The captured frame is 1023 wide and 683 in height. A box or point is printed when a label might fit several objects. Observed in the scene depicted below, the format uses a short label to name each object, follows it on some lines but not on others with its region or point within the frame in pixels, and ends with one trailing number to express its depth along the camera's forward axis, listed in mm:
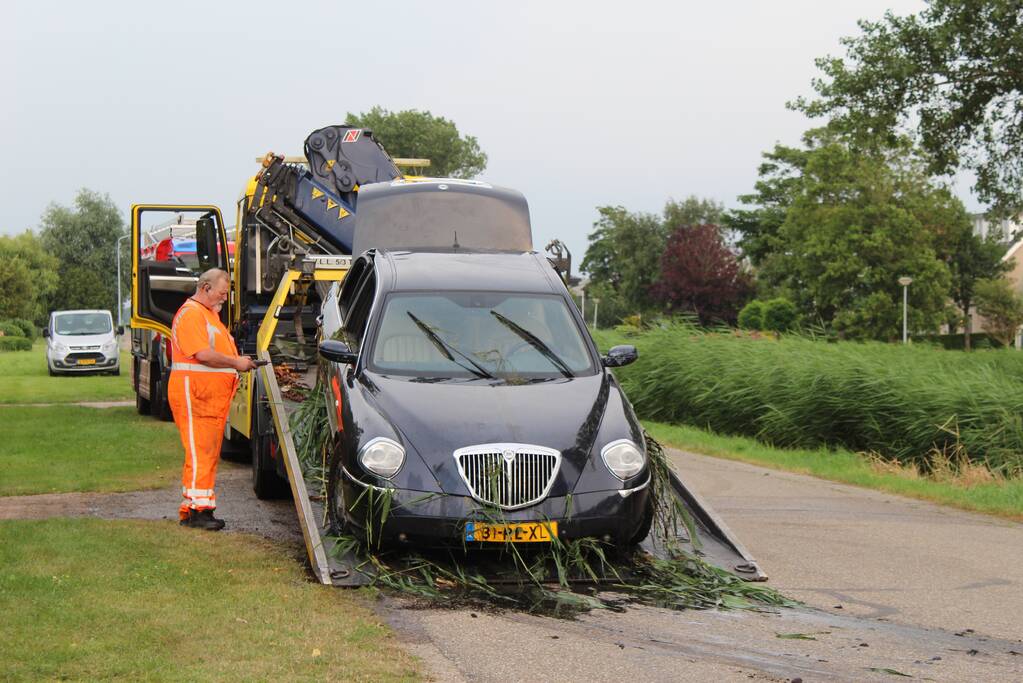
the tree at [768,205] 77375
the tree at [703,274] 74438
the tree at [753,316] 58888
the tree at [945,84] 21906
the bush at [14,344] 69562
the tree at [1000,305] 64812
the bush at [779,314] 57794
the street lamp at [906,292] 52094
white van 38281
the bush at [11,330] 80025
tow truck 8695
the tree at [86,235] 103812
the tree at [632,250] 86188
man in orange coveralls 9695
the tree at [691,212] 87188
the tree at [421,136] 78875
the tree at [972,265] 68500
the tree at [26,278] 89750
